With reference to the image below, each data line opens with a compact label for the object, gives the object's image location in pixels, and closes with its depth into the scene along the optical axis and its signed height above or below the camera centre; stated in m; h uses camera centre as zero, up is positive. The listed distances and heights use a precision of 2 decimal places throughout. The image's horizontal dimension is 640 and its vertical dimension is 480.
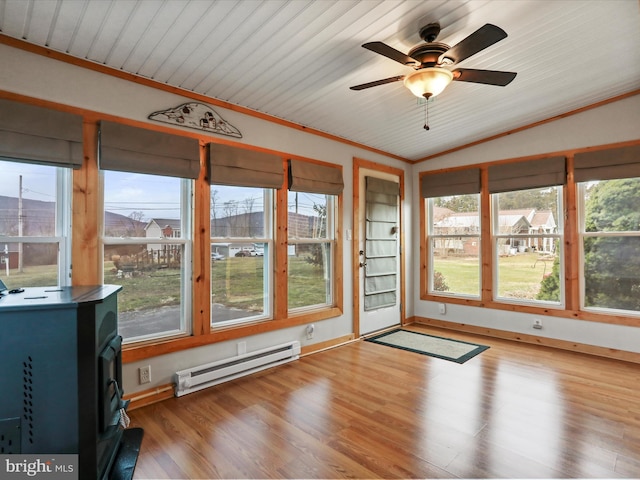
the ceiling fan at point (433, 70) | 2.26 +1.15
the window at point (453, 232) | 4.89 +0.14
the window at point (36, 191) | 2.22 +0.37
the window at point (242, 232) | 3.25 +0.11
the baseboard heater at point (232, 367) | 2.90 -1.11
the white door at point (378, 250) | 4.65 -0.11
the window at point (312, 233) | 3.88 +0.11
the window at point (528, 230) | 4.23 +0.13
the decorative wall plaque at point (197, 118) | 2.91 +1.07
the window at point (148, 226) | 2.67 +0.15
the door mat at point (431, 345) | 3.89 -1.24
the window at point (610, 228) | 3.75 +0.13
